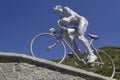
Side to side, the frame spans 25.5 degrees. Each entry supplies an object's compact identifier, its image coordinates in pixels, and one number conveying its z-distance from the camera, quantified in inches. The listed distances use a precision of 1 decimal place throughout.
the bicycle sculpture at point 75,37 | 296.2
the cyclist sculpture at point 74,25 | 298.3
